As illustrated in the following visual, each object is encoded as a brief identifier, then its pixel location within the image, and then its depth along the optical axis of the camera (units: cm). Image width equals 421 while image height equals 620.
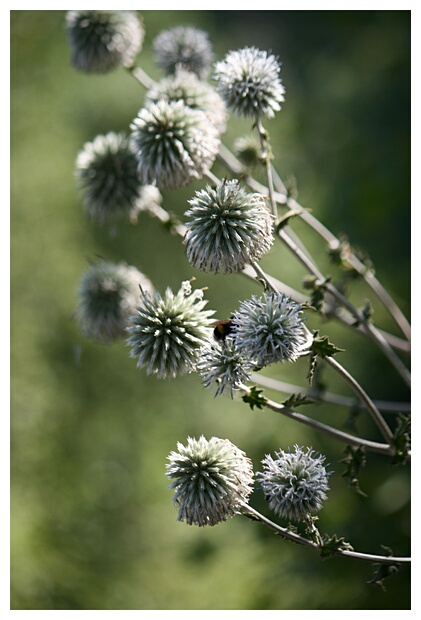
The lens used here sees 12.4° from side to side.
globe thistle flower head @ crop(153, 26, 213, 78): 115
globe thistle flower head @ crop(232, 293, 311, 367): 96
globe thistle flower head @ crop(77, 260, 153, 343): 114
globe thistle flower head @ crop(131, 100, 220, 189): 104
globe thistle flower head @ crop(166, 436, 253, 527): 97
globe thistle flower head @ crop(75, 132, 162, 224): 114
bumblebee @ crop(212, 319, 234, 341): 99
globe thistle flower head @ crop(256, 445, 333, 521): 97
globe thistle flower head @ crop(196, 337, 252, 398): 97
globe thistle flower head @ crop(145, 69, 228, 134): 110
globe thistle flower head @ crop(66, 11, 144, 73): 114
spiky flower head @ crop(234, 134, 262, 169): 118
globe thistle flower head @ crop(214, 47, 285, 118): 105
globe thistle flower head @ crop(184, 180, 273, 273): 97
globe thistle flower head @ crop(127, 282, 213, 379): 100
